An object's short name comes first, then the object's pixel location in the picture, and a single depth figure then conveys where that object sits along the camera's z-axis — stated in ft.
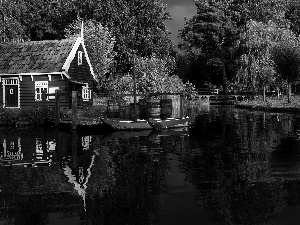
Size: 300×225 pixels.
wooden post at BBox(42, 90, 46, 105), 91.40
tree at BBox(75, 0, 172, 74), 172.45
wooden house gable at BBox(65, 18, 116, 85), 146.82
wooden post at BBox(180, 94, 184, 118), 89.17
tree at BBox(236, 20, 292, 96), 178.19
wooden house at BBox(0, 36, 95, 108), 105.29
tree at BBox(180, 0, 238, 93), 244.01
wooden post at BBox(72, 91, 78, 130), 81.71
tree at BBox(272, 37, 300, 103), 148.36
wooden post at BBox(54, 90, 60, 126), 86.28
